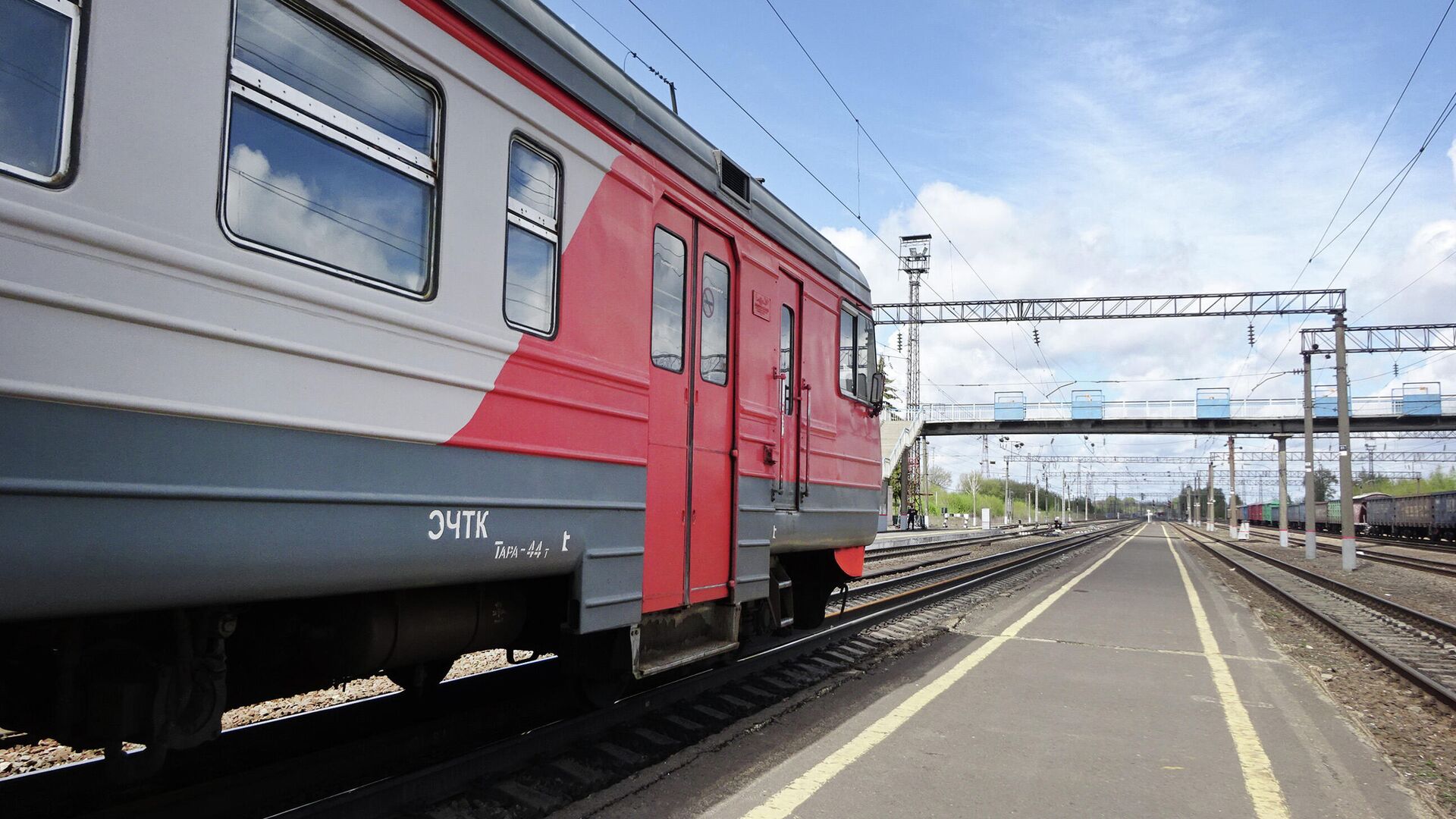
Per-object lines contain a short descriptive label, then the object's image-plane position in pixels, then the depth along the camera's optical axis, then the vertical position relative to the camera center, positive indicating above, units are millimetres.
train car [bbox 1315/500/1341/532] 62506 -1085
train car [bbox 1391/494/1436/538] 47406 -707
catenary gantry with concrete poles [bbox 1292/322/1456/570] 23984 +2974
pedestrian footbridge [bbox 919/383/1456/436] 41125 +3748
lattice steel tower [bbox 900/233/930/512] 40312 +6796
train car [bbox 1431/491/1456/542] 43531 -541
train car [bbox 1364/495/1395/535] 57125 -826
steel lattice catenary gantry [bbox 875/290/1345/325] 27891 +6146
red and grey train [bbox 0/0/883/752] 2473 +421
